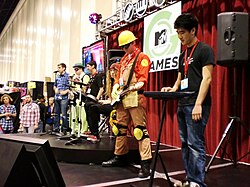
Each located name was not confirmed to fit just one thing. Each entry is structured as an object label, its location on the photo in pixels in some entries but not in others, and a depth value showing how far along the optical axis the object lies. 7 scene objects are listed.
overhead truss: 4.84
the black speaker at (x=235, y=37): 2.89
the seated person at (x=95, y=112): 4.05
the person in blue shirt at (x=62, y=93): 5.32
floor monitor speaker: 1.35
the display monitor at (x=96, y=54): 6.54
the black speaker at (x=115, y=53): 5.12
